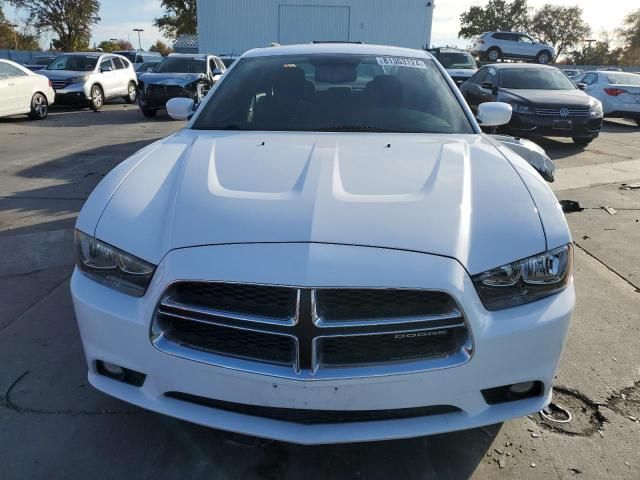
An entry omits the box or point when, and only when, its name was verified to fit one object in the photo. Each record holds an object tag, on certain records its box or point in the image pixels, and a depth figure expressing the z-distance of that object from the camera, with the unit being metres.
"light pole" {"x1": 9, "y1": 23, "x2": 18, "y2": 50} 46.79
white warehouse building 28.61
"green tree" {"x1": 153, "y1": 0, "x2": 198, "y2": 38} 53.19
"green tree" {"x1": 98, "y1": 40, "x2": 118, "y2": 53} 58.53
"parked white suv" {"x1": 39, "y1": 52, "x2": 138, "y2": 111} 15.16
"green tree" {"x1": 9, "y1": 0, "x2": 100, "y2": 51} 42.72
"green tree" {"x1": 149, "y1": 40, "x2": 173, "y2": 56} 76.48
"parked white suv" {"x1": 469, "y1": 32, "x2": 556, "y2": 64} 30.97
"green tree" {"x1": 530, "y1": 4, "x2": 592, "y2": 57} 62.19
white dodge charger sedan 1.85
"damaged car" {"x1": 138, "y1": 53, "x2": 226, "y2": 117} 13.20
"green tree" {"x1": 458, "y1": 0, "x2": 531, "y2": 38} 60.72
